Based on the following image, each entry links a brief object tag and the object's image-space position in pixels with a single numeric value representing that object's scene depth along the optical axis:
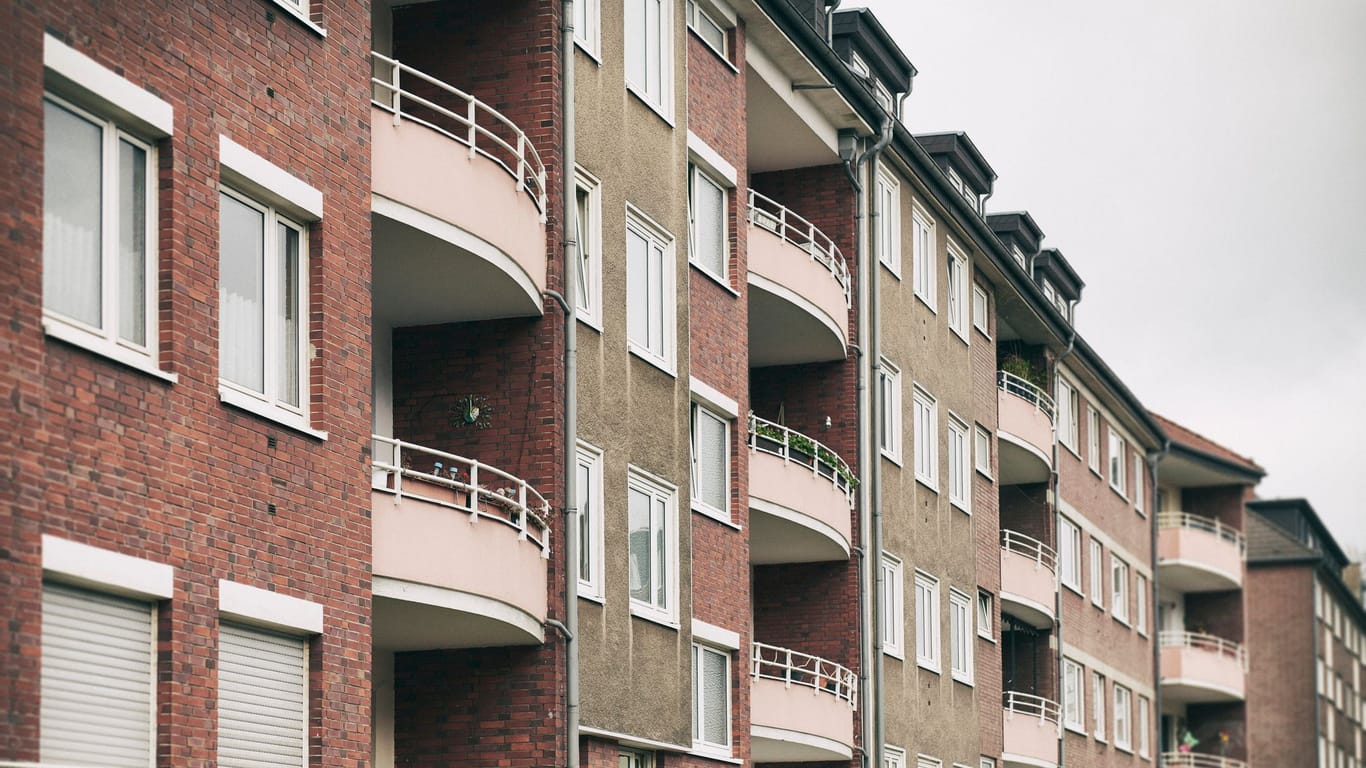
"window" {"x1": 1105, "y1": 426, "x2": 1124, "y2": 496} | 52.45
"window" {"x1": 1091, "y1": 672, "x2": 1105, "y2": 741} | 47.25
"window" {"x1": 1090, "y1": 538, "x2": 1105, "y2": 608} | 48.69
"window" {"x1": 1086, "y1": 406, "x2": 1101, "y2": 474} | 49.34
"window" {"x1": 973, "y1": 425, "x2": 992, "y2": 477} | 38.81
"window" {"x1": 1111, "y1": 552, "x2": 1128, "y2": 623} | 51.53
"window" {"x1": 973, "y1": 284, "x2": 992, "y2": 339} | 39.78
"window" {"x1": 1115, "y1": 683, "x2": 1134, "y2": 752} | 49.97
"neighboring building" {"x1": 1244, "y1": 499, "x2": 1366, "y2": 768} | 71.00
